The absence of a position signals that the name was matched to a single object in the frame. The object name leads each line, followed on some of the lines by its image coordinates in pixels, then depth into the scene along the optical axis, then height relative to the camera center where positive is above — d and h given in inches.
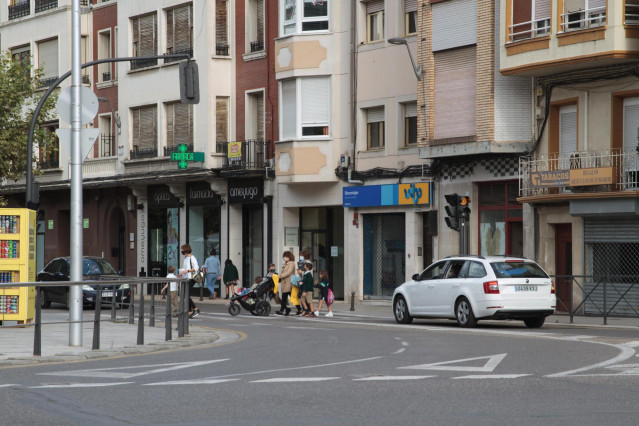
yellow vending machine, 963.3 -10.1
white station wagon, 985.5 -45.1
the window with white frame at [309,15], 1552.7 +261.7
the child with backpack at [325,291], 1233.4 -56.3
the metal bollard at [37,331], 684.7 -52.8
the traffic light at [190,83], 1072.8 +124.6
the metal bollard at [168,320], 802.8 -54.5
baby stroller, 1244.5 -64.1
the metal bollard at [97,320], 732.0 -50.3
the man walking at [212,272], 1697.8 -51.7
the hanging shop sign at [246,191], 1674.5 +54.6
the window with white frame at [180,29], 1755.7 +279.7
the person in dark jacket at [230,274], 1622.8 -51.9
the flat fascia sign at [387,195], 1428.4 +43.3
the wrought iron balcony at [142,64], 1847.9 +244.0
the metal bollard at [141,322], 760.3 -53.4
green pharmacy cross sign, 1705.2 +101.2
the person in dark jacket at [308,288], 1225.4 -52.4
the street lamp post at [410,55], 1354.6 +188.9
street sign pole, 753.6 +41.7
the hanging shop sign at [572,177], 1169.4 +51.6
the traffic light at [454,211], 1186.0 +20.1
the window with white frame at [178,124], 1758.1 +150.2
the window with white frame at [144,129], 1840.6 +150.3
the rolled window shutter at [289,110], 1566.2 +150.1
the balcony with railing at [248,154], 1651.1 +100.8
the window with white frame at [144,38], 1833.2 +280.2
